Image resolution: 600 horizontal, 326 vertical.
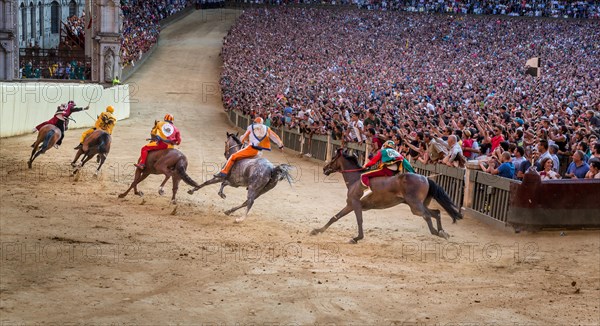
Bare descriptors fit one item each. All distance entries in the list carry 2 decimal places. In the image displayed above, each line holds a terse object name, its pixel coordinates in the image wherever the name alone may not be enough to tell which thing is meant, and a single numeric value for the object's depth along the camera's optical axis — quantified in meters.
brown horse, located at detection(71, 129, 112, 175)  19.08
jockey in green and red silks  14.03
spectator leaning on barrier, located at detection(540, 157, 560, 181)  14.97
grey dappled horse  15.53
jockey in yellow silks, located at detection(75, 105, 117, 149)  19.30
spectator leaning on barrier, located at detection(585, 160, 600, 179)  14.73
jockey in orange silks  15.75
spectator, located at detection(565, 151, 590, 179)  15.07
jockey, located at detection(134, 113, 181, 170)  16.38
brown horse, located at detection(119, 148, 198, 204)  16.28
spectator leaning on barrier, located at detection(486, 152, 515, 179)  15.37
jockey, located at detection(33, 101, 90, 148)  19.83
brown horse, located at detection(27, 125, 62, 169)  19.33
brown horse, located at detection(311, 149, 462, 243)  13.73
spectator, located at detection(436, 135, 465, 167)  16.66
